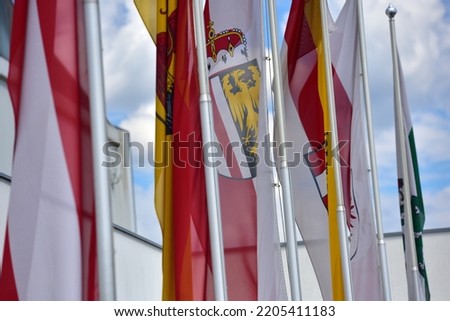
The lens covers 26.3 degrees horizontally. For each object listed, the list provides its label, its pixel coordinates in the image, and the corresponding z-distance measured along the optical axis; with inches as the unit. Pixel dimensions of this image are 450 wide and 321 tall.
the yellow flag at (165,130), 376.2
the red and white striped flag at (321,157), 484.7
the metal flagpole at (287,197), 444.5
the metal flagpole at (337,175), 465.7
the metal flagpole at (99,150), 254.6
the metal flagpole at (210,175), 351.3
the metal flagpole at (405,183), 571.8
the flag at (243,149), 397.4
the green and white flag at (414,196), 573.9
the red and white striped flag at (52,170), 270.1
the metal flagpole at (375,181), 524.4
